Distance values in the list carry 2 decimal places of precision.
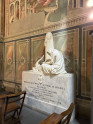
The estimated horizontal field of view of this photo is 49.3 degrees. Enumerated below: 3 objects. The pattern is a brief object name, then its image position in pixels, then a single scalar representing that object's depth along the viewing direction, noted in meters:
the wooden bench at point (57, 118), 1.06
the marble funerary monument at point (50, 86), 2.58
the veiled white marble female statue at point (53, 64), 2.74
